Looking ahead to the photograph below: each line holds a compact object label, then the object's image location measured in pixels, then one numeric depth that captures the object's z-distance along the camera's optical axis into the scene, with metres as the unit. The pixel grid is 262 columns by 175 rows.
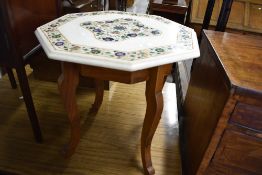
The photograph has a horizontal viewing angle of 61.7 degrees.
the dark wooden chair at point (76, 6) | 1.31
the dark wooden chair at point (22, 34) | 0.85
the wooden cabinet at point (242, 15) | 1.57
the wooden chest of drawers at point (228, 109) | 0.69
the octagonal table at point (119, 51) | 0.71
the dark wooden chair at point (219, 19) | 1.13
